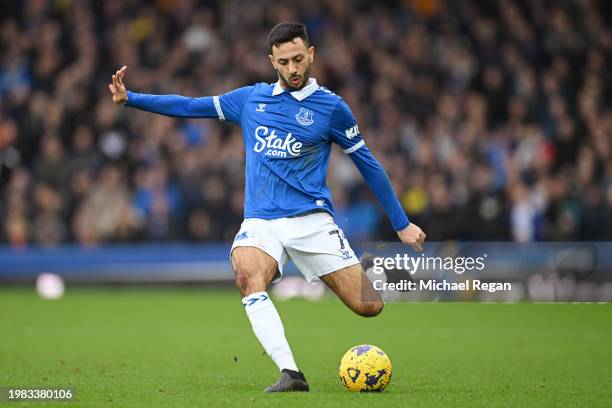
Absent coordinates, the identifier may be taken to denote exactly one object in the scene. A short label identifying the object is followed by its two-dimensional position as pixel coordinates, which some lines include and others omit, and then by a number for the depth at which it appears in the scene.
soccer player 16.75
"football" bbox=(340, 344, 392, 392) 16.95
